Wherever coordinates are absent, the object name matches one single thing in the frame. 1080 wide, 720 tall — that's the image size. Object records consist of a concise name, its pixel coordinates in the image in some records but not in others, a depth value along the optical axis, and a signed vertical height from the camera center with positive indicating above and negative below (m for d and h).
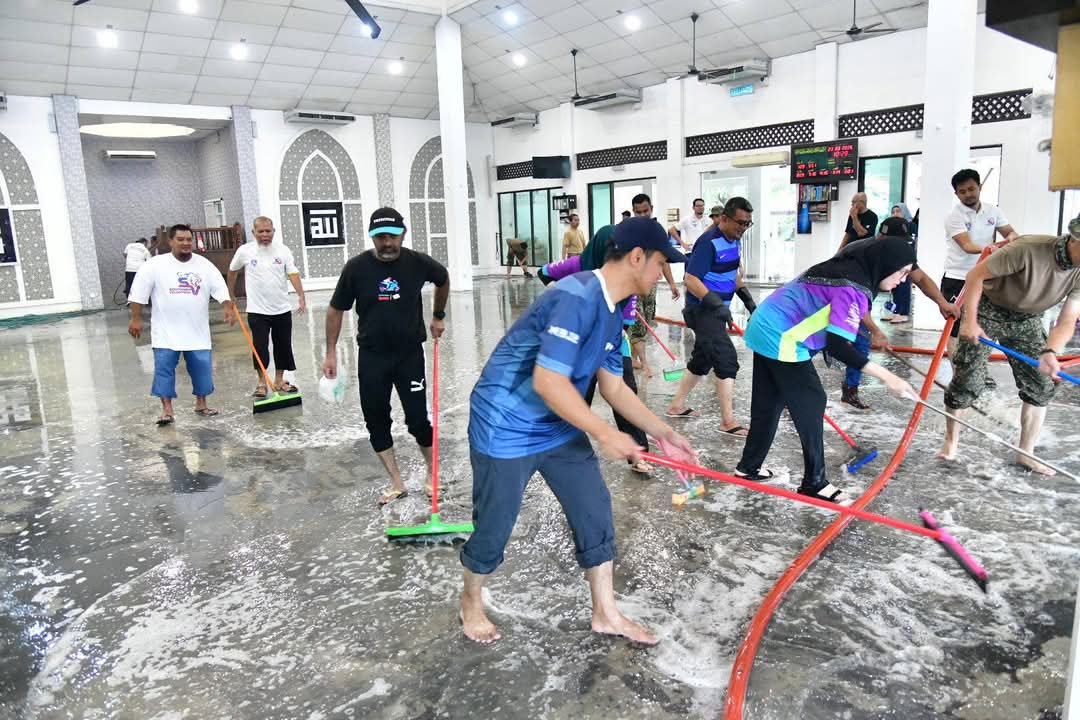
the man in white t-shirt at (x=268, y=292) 6.47 -0.35
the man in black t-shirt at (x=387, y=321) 3.87 -0.39
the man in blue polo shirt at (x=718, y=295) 4.85 -0.40
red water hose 2.24 -1.32
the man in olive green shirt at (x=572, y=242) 13.05 -0.07
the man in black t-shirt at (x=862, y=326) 4.08 -0.52
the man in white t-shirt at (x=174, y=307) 5.94 -0.41
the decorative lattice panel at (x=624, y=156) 16.36 +1.78
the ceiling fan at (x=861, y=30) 11.52 +2.99
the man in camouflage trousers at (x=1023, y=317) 3.78 -0.51
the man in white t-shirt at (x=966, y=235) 6.26 -0.11
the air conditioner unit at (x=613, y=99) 16.17 +2.90
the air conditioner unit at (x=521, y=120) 19.00 +2.96
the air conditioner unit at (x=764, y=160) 13.77 +1.27
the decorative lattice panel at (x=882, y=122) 11.99 +1.66
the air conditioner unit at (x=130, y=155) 18.94 +2.50
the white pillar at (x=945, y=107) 8.40 +1.26
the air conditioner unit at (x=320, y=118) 17.42 +2.98
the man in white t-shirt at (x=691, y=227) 11.03 +0.08
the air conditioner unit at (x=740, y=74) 13.62 +2.82
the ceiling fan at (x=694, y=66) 13.75 +3.15
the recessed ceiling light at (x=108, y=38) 13.49 +3.85
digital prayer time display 12.70 +1.11
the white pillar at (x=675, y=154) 15.59 +1.61
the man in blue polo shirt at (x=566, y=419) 2.18 -0.55
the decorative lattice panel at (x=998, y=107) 10.64 +1.59
